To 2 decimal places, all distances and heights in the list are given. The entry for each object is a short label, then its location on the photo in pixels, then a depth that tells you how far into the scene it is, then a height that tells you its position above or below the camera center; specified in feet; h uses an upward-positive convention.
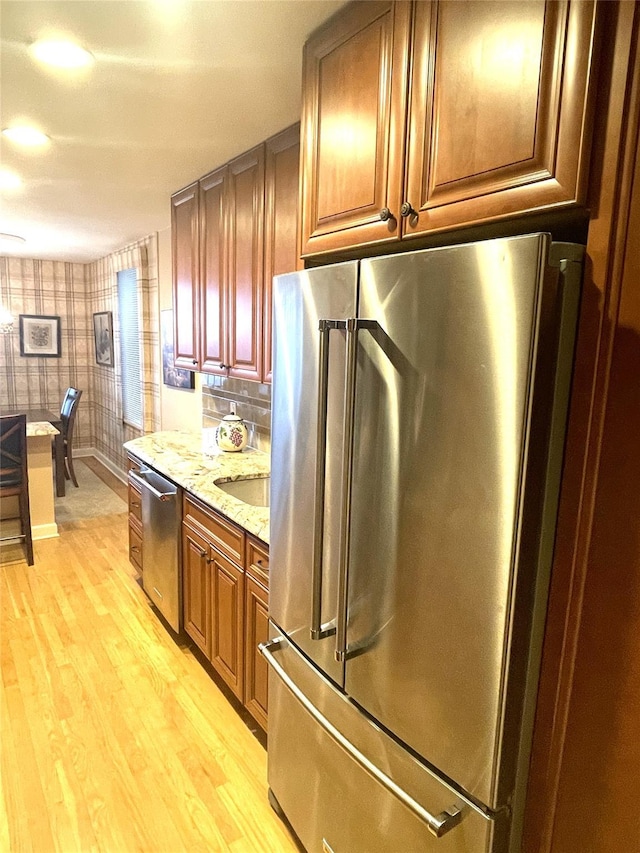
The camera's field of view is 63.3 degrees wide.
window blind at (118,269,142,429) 16.08 -0.32
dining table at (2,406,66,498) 15.75 -3.40
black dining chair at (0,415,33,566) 10.96 -2.80
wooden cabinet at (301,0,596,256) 2.91 +1.57
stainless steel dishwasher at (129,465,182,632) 8.36 -3.47
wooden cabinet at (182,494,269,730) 6.36 -3.46
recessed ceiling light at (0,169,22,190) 9.05 +2.75
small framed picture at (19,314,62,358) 19.69 -0.05
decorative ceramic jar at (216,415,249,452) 9.64 -1.74
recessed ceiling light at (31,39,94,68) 5.06 +2.78
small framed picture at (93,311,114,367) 18.81 +0.02
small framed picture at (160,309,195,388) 13.00 -0.57
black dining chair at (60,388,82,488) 16.47 -2.61
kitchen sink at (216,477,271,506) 8.22 -2.36
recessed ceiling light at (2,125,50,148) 7.09 +2.75
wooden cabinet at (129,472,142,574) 10.30 -3.80
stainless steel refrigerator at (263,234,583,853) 3.00 -1.18
